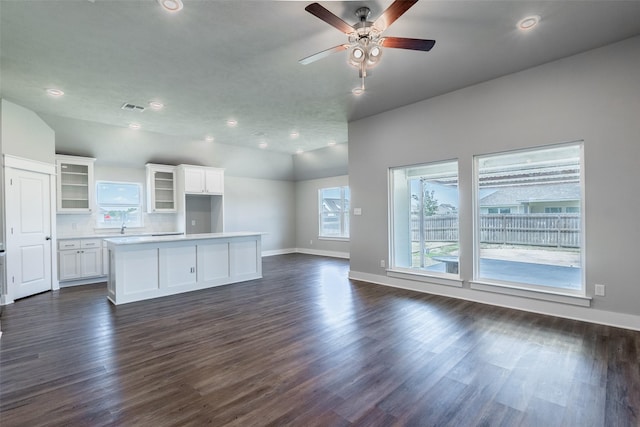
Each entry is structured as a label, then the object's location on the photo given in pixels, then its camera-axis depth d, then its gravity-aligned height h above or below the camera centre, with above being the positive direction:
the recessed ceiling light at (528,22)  2.76 +1.78
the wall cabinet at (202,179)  7.30 +0.87
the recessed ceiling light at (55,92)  4.17 +1.74
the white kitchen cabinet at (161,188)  7.05 +0.64
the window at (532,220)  3.68 -0.14
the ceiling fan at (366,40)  2.31 +1.50
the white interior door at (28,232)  4.54 -0.26
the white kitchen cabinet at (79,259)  5.59 -0.84
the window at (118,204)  6.68 +0.24
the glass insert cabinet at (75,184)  5.93 +0.63
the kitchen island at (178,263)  4.41 -0.83
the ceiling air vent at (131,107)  4.76 +1.74
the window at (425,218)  4.78 -0.12
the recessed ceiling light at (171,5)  2.47 +1.76
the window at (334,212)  9.00 +0.00
